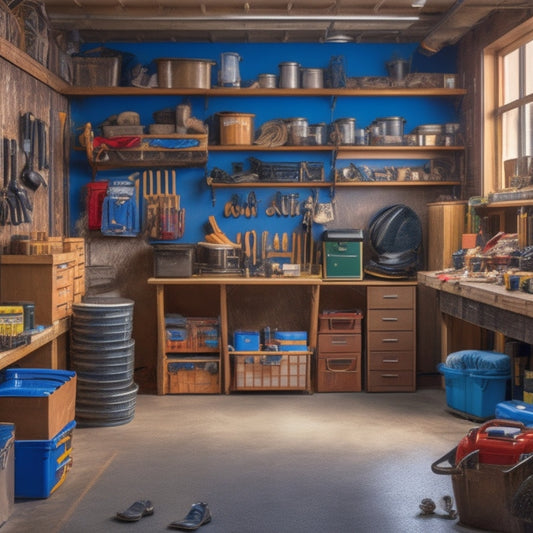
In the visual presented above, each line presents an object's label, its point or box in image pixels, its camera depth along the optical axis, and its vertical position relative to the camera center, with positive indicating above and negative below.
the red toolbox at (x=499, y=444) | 3.80 -0.97
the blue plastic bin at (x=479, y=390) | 5.82 -1.09
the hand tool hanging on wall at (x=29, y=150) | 6.00 +0.69
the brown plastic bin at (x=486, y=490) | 3.69 -1.17
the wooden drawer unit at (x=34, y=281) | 5.32 -0.25
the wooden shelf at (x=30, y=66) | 5.55 +1.34
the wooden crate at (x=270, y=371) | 7.07 -1.13
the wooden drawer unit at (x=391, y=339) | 7.14 -0.87
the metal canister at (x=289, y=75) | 7.39 +1.51
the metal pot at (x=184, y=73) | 7.26 +1.52
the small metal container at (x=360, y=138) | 7.43 +0.94
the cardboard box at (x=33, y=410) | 4.29 -0.88
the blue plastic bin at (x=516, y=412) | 4.18 -0.90
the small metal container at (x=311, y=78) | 7.41 +1.49
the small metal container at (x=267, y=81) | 7.39 +1.46
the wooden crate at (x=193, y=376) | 7.09 -1.18
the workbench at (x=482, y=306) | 4.51 -0.43
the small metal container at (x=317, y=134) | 7.40 +0.98
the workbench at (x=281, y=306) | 7.06 -0.61
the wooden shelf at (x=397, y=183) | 7.41 +0.52
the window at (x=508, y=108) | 6.36 +1.08
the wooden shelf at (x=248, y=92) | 7.27 +1.35
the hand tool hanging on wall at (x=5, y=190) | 5.55 +0.37
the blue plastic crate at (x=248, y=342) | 7.11 -0.88
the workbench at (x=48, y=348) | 4.77 -0.70
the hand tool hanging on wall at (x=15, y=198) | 5.67 +0.32
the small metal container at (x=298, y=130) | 7.38 +1.01
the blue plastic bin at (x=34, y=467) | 4.30 -1.20
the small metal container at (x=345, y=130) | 7.39 +1.01
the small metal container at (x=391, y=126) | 7.42 +1.05
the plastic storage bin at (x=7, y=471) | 3.92 -1.12
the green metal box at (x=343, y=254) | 7.16 -0.12
